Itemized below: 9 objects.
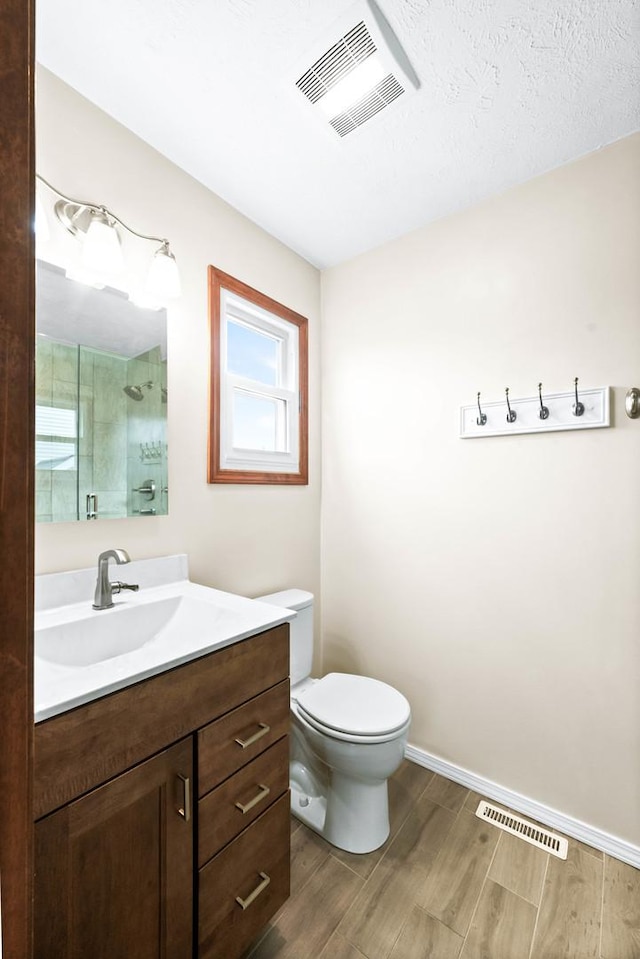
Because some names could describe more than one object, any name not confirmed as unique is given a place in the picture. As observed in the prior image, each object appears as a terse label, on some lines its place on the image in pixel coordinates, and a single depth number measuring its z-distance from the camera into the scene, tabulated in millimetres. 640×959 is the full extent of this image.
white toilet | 1367
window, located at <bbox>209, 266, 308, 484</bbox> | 1677
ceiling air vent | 1077
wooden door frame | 341
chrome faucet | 1172
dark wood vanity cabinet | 694
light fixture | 1207
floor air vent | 1453
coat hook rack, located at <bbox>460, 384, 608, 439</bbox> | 1470
